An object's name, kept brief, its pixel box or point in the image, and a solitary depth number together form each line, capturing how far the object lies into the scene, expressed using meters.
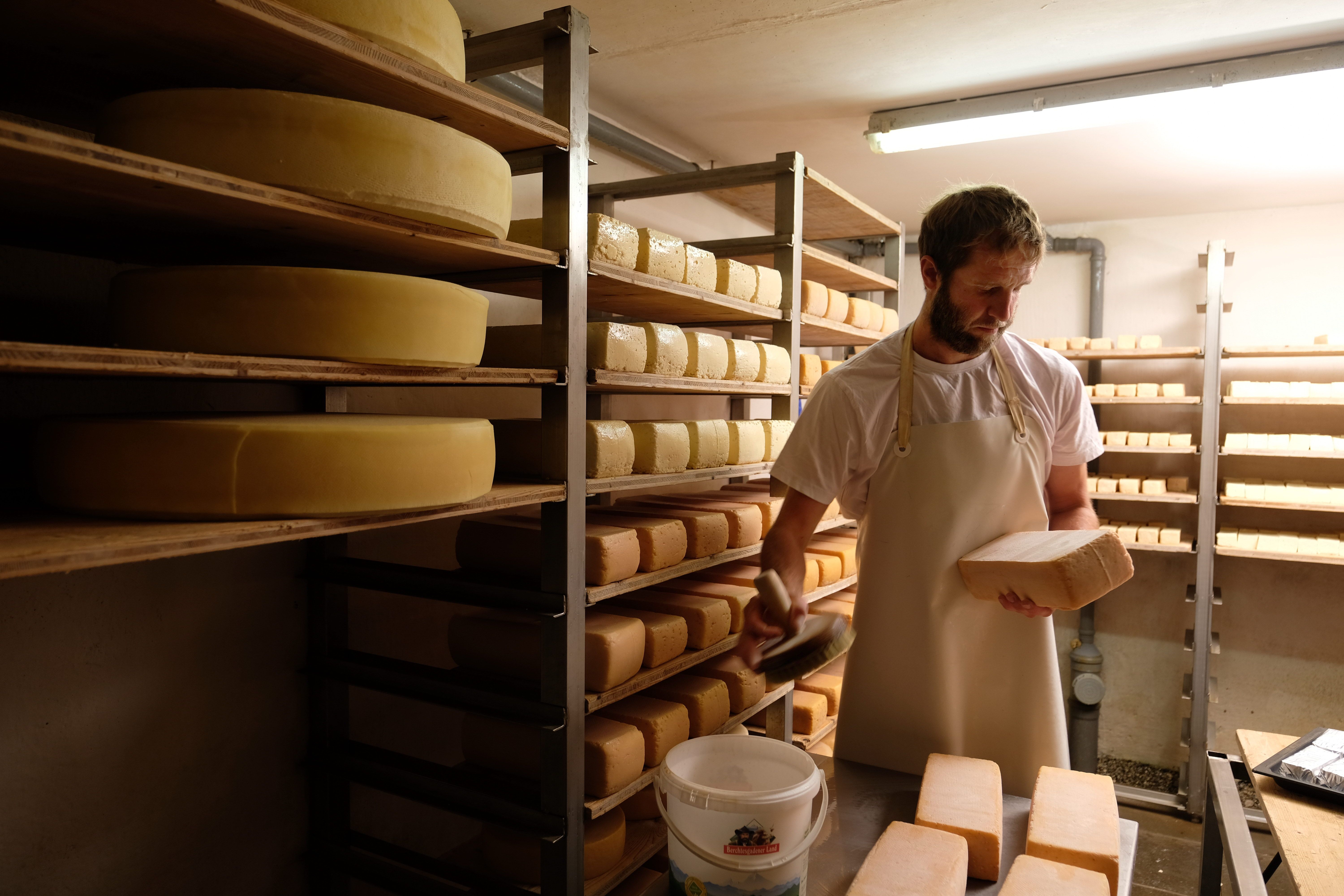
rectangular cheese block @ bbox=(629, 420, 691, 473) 2.13
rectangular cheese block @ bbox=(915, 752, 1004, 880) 1.35
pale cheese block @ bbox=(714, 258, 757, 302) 2.48
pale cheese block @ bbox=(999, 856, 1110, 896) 1.21
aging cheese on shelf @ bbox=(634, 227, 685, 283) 2.11
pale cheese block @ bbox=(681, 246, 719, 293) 2.29
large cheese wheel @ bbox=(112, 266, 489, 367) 1.19
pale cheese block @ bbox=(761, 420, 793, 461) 2.75
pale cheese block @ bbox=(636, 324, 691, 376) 2.14
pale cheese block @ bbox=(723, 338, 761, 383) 2.51
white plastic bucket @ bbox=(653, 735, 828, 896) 1.13
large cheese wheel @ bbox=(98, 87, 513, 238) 1.16
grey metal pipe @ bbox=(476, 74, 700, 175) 2.53
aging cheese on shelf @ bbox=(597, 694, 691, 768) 2.12
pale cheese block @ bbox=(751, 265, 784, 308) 2.67
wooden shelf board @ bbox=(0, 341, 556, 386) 0.88
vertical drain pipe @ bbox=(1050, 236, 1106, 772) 4.79
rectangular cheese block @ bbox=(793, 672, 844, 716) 3.20
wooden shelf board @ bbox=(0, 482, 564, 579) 0.89
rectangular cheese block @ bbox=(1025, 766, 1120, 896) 1.31
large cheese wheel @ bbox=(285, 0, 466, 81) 1.25
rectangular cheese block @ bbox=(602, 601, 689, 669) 2.14
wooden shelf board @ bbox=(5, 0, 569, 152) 1.11
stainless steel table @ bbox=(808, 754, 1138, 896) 1.38
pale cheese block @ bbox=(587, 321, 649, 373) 1.95
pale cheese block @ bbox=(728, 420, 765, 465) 2.55
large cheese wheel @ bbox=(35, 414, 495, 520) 1.11
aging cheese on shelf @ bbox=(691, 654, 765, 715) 2.51
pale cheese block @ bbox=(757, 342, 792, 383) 2.68
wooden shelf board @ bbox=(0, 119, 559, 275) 0.97
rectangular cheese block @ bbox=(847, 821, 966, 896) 1.21
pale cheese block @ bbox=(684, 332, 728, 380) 2.31
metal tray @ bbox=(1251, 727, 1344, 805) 1.75
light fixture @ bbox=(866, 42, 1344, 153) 2.65
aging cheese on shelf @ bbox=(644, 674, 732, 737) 2.31
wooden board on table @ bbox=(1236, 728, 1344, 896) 1.47
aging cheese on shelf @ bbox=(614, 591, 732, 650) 2.32
